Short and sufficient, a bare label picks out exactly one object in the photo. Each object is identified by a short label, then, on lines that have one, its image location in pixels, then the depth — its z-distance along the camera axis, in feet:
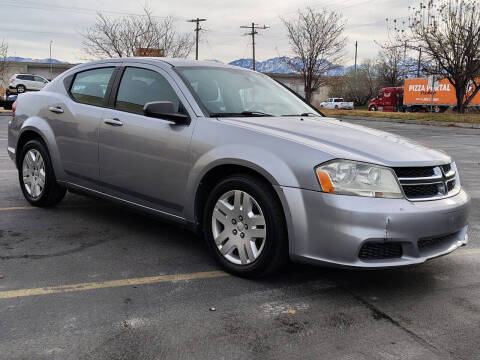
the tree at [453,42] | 95.61
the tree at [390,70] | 202.49
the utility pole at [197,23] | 192.24
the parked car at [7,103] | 98.08
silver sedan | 10.61
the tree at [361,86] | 225.97
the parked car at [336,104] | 192.65
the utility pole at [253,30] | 208.64
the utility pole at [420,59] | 99.50
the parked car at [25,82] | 124.98
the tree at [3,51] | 146.51
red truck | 126.31
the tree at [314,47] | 129.49
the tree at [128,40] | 122.76
